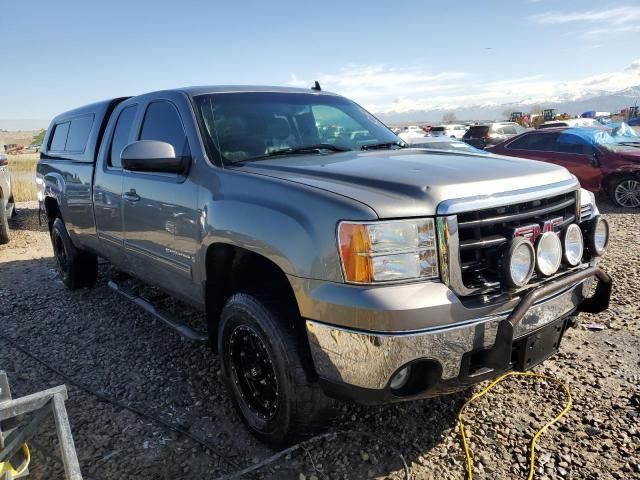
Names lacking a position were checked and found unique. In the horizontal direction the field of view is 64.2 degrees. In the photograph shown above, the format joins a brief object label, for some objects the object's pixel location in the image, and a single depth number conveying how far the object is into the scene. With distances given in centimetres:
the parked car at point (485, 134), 1747
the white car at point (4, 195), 798
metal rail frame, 199
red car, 937
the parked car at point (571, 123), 2105
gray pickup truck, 208
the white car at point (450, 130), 2777
